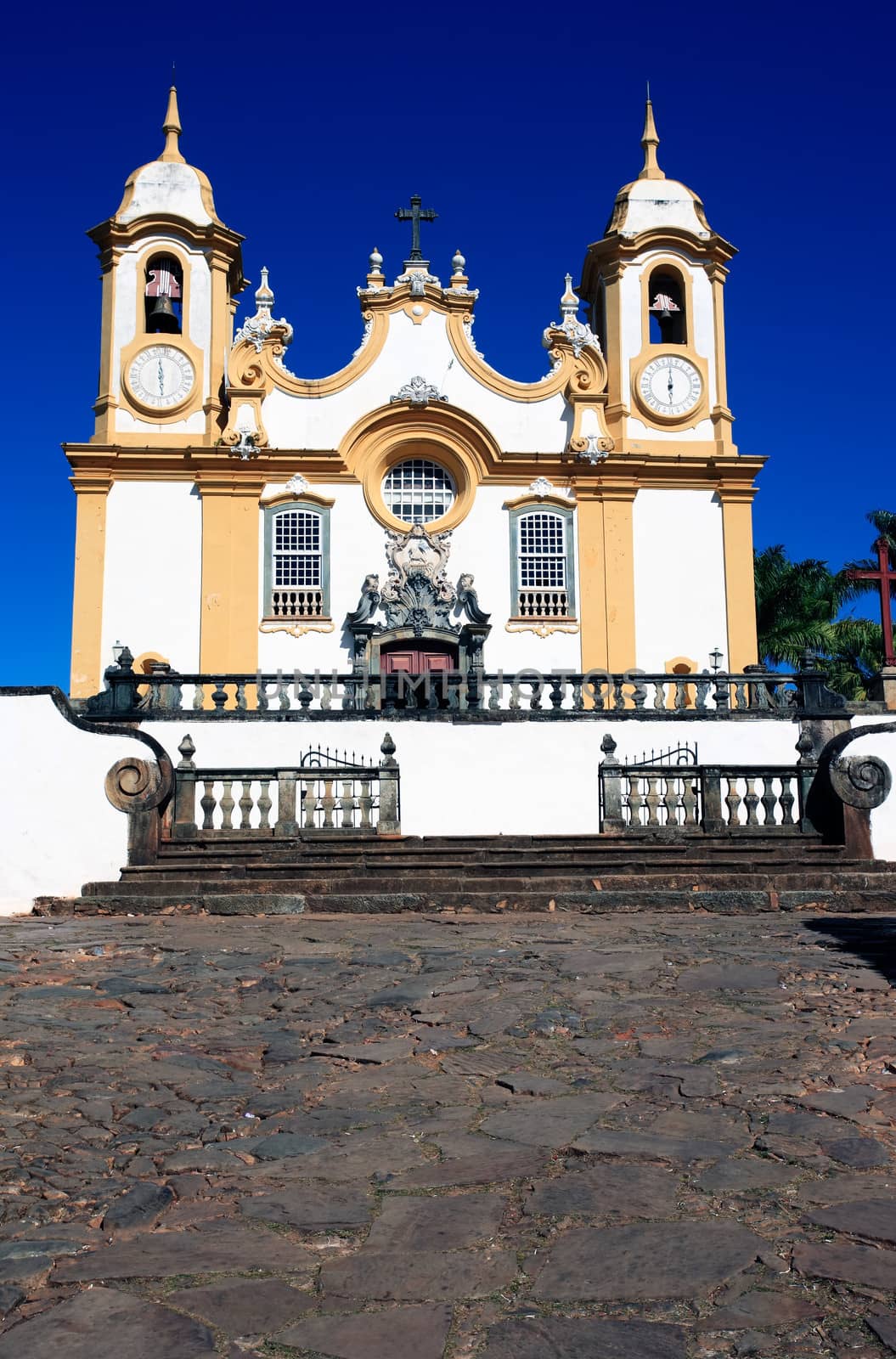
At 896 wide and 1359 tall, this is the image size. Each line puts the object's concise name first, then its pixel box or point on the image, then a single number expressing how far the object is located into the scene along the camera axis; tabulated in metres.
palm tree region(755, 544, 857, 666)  29.69
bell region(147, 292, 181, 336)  22.95
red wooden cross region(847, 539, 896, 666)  18.00
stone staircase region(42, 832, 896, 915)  10.58
